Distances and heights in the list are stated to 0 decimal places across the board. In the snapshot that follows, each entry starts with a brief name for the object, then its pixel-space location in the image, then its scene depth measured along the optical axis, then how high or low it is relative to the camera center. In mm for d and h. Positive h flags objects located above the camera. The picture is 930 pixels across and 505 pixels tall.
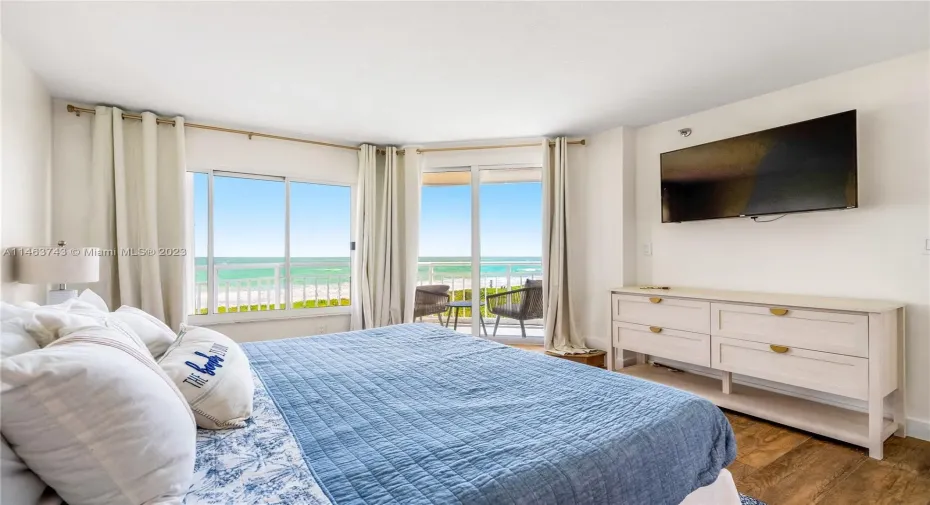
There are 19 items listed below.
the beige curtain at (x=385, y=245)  4402 +88
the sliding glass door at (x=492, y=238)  4566 +164
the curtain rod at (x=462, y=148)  4438 +1143
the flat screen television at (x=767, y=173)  2551 +545
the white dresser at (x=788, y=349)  2227 -636
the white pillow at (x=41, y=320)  955 -153
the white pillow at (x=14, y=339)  839 -177
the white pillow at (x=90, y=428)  733 -327
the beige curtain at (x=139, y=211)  3223 +367
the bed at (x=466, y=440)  929 -518
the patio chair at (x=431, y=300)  4801 -562
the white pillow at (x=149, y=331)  1460 -280
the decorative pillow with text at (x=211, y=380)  1200 -385
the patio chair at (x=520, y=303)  4508 -575
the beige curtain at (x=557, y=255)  4172 -37
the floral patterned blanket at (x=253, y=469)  882 -520
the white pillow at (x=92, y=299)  1709 -184
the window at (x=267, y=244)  3887 +109
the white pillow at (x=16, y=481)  706 -403
